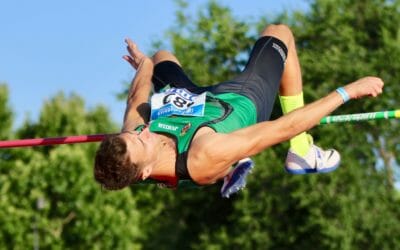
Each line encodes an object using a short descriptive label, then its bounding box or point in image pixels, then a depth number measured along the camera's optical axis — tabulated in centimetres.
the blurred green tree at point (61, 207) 4365
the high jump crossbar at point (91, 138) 1060
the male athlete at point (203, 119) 880
